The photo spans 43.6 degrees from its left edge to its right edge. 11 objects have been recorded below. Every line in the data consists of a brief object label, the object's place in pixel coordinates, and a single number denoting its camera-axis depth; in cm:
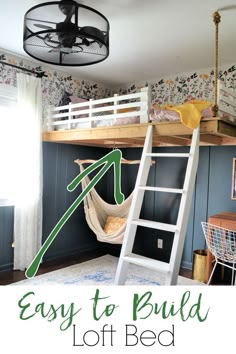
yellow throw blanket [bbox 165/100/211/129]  227
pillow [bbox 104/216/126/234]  359
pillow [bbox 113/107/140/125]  279
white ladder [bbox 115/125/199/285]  199
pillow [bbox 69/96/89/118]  363
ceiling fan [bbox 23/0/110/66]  187
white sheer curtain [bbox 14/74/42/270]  321
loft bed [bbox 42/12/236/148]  236
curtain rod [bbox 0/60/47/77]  312
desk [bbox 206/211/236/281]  285
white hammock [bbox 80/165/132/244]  340
